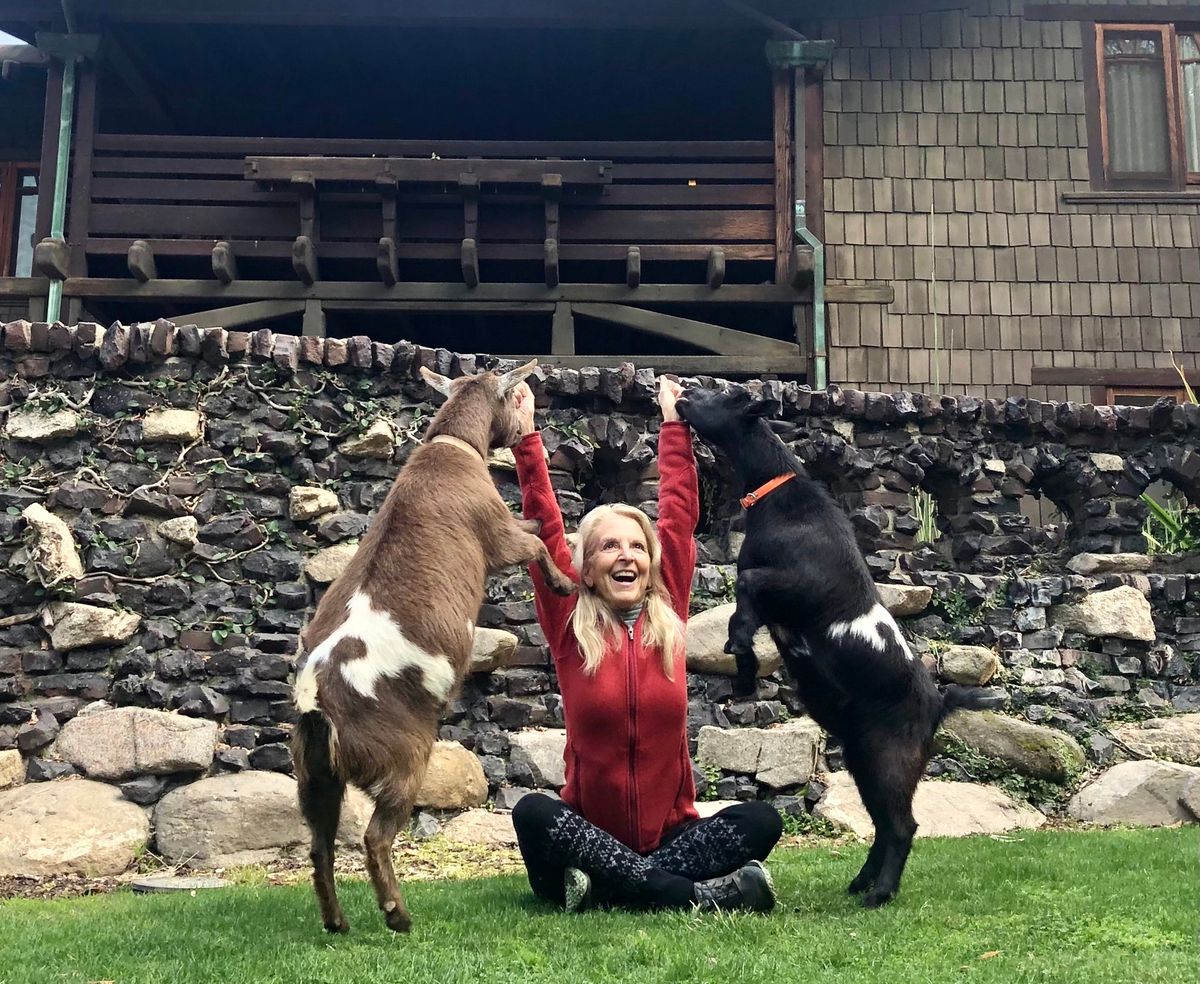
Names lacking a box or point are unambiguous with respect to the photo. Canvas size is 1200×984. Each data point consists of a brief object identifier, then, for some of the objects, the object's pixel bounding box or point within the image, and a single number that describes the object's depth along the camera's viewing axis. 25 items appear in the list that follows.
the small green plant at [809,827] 6.40
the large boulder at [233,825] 5.61
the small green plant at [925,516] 8.09
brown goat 3.59
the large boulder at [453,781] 6.09
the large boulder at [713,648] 6.91
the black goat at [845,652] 4.41
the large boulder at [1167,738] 7.27
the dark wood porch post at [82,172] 11.20
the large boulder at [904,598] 7.62
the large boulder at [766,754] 6.64
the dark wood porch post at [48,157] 11.21
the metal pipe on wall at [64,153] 11.17
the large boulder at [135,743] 5.88
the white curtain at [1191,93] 12.37
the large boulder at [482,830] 5.93
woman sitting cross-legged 4.03
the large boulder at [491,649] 6.60
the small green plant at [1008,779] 6.88
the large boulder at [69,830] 5.34
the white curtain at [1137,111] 12.29
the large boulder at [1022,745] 6.97
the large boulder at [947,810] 6.41
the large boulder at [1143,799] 6.55
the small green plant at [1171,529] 8.41
